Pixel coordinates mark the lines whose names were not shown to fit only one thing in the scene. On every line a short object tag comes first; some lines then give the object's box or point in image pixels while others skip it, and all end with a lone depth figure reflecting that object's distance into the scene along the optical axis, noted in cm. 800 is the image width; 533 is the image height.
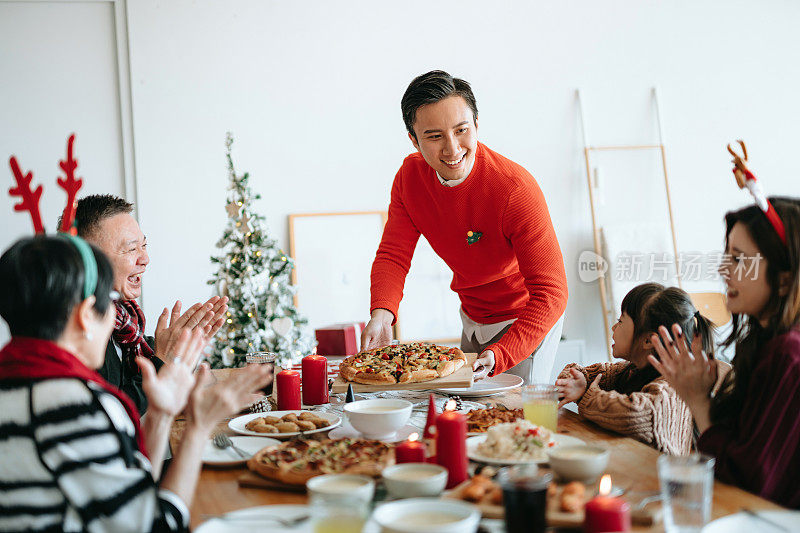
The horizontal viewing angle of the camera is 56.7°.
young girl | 174
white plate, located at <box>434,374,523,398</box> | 216
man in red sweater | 246
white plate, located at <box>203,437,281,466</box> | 157
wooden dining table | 127
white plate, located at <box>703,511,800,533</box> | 112
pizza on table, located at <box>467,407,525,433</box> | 172
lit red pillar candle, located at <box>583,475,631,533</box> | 108
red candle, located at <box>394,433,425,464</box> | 139
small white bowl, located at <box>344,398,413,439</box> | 167
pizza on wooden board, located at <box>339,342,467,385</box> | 211
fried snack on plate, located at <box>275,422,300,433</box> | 177
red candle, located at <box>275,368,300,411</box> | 206
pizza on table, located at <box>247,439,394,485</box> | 140
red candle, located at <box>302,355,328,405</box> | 214
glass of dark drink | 110
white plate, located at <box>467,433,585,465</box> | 146
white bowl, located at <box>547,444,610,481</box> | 132
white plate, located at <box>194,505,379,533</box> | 117
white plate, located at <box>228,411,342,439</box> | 176
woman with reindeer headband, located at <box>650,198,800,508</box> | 137
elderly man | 223
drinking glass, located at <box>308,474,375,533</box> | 107
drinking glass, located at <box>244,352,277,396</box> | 234
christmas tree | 395
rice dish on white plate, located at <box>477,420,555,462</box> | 148
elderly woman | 112
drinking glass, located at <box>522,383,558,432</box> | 171
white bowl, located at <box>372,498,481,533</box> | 108
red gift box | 376
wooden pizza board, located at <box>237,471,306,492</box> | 141
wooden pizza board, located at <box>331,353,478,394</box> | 204
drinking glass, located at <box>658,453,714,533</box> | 112
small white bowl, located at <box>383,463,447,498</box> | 126
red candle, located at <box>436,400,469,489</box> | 137
